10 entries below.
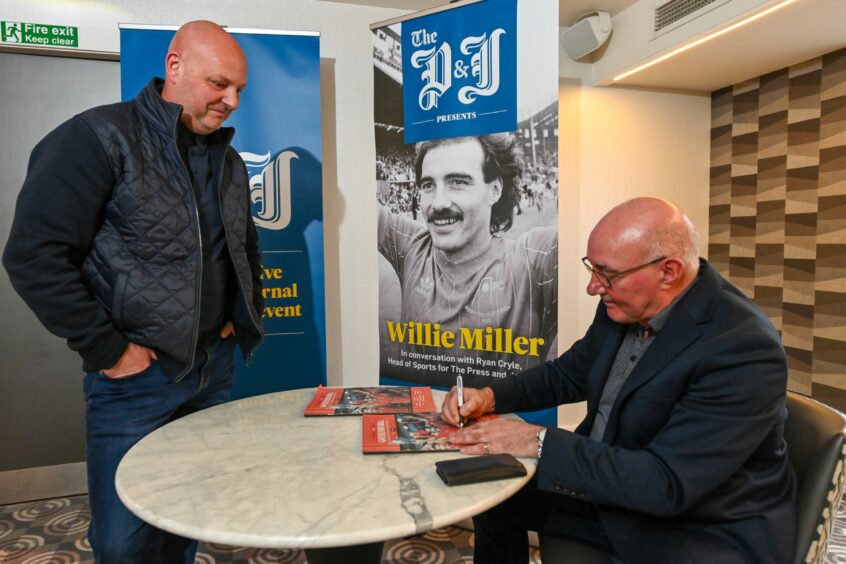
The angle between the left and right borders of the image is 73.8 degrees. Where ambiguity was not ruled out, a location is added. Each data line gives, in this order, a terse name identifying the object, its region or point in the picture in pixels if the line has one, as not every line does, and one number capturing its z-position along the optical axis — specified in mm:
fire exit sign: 2799
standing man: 1343
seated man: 1159
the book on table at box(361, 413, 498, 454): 1319
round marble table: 976
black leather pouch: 1144
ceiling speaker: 3389
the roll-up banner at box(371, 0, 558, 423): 2344
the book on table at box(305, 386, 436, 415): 1607
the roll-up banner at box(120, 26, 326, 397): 2775
